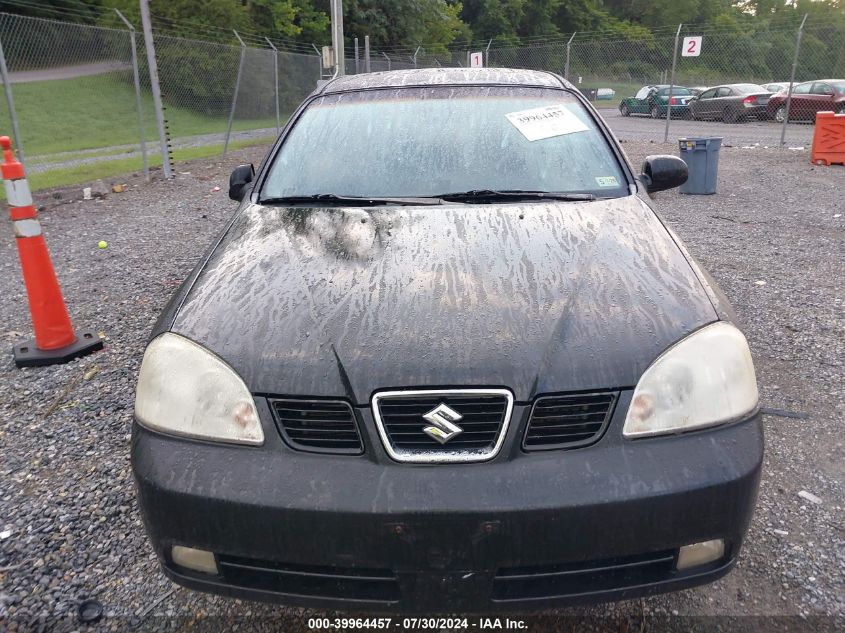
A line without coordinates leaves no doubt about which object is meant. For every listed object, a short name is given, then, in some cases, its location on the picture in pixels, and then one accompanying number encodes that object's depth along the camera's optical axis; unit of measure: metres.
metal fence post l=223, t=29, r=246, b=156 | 13.49
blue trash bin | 8.74
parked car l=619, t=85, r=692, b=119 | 23.98
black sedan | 1.54
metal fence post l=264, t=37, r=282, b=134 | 14.91
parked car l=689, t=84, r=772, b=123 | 20.62
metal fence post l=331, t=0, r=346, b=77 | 14.98
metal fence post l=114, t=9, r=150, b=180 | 10.28
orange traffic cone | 3.71
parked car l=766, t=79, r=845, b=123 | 18.64
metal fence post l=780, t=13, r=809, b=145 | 13.67
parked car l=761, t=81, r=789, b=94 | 21.80
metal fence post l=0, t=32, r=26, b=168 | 7.93
